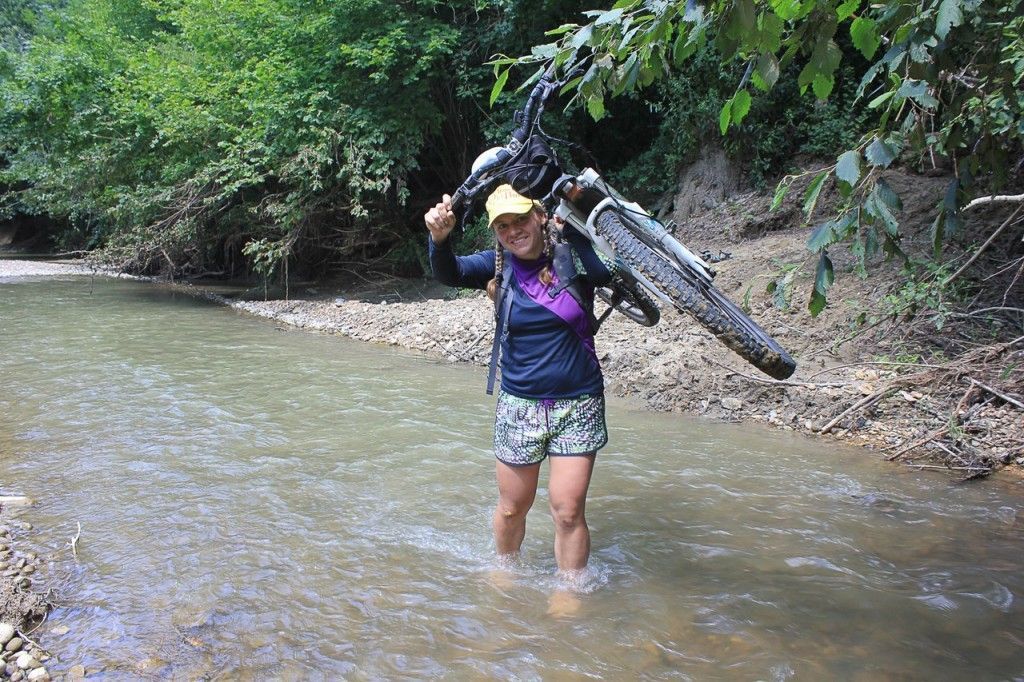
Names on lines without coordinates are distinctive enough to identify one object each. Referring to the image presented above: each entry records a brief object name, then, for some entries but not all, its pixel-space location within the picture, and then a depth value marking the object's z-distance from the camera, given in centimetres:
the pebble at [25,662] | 294
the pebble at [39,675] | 287
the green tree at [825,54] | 207
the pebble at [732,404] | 681
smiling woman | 328
